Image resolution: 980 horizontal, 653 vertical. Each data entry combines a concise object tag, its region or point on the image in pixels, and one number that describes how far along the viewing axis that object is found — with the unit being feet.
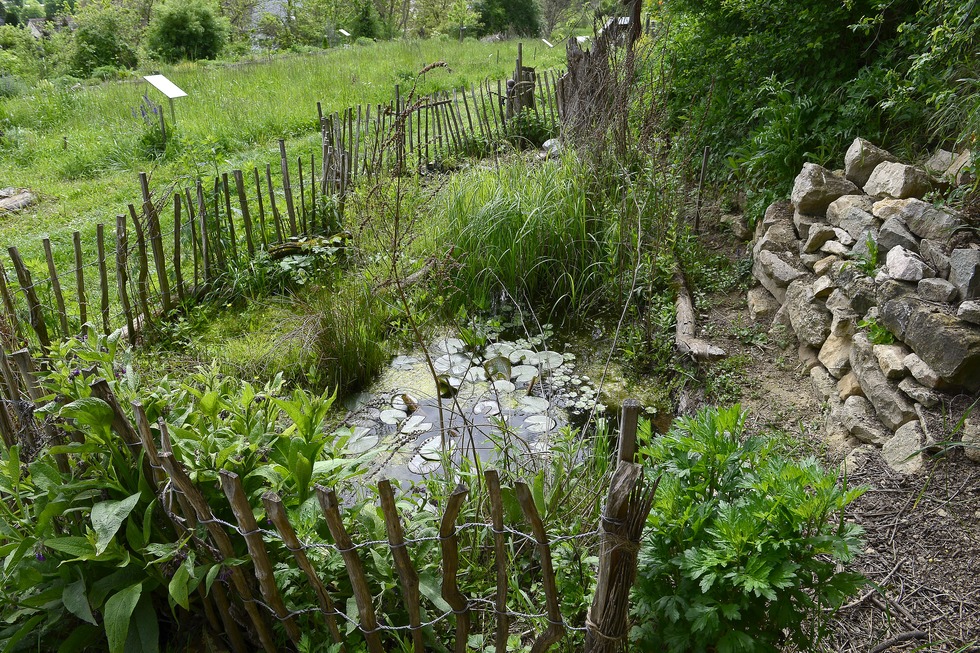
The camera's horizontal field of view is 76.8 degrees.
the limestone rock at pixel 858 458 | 8.70
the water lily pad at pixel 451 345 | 13.82
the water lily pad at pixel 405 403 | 12.09
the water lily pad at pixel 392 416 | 11.67
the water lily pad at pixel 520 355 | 13.38
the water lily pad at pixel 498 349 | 13.61
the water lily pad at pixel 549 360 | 13.14
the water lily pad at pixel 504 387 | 12.36
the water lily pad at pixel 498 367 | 12.82
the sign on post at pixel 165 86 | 23.13
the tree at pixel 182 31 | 55.57
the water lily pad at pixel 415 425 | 11.35
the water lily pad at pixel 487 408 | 11.86
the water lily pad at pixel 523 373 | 12.71
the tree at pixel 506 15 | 79.20
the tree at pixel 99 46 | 49.83
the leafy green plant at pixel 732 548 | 4.72
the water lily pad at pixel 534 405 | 11.78
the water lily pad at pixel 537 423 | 11.30
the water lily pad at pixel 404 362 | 13.41
